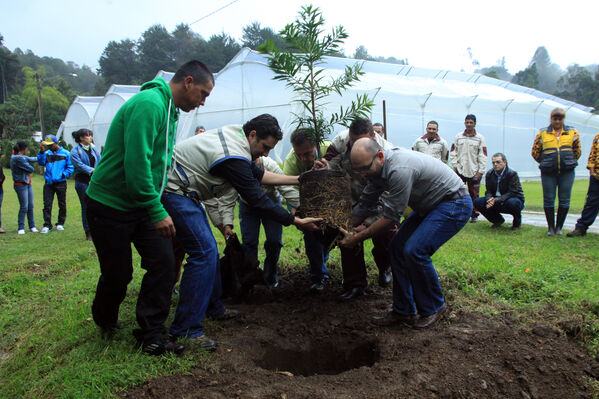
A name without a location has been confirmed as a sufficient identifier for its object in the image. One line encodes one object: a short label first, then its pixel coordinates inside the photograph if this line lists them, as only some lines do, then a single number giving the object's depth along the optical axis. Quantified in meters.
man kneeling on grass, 7.88
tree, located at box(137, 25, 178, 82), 62.22
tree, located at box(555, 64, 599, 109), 39.44
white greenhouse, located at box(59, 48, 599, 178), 16.64
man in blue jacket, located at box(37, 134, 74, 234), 8.93
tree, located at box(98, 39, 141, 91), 63.12
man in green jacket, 2.81
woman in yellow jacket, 7.16
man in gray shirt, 3.54
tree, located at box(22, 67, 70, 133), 47.22
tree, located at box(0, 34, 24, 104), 57.61
